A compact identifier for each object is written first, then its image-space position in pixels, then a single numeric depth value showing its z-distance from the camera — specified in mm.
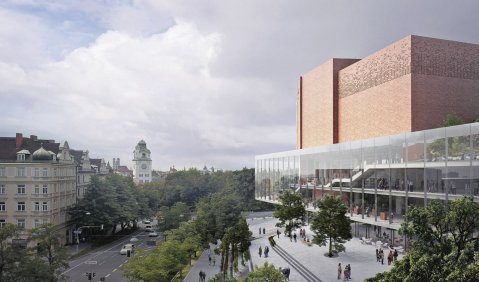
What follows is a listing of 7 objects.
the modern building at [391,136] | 30594
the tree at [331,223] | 36156
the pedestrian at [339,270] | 30234
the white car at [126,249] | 54700
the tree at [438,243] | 15359
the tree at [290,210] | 45625
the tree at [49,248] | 33875
